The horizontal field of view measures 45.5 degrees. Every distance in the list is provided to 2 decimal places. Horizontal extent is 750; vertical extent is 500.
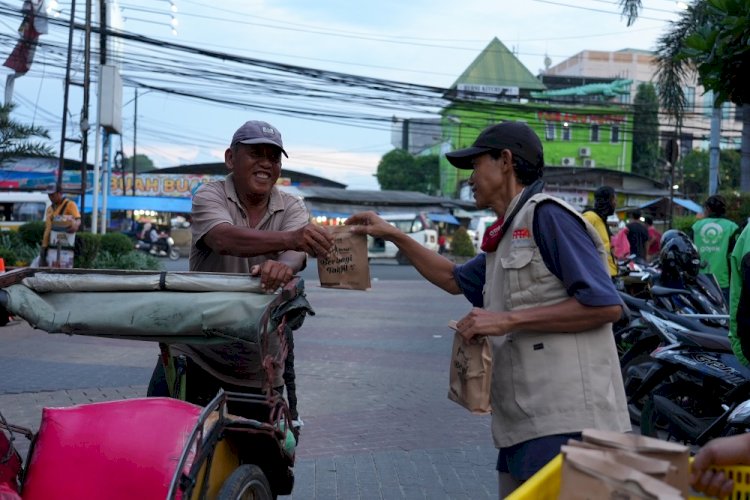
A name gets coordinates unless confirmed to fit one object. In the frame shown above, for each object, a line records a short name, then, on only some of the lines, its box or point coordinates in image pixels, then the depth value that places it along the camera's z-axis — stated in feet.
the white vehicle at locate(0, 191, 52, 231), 139.85
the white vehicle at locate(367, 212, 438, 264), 118.11
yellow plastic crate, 6.60
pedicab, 9.43
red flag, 68.59
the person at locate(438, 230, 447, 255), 138.65
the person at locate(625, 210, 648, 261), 48.03
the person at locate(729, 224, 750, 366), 11.39
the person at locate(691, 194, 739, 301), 32.32
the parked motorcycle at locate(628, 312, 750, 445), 17.25
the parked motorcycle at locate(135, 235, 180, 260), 120.06
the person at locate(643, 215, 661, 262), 59.04
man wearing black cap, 8.85
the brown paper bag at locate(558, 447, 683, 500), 5.57
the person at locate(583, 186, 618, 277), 30.50
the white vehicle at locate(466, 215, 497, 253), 131.71
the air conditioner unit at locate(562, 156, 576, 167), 211.82
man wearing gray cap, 11.41
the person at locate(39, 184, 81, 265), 50.72
